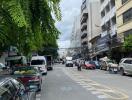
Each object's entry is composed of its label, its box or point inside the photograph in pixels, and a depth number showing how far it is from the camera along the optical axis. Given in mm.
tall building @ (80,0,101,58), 43189
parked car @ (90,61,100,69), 24007
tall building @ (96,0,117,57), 25540
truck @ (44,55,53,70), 22108
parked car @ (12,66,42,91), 6523
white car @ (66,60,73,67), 30356
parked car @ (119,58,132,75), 13400
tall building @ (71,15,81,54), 58575
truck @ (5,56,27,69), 16667
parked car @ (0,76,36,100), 2587
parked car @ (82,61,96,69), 23185
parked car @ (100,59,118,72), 16030
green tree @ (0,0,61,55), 3965
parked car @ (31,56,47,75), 15611
